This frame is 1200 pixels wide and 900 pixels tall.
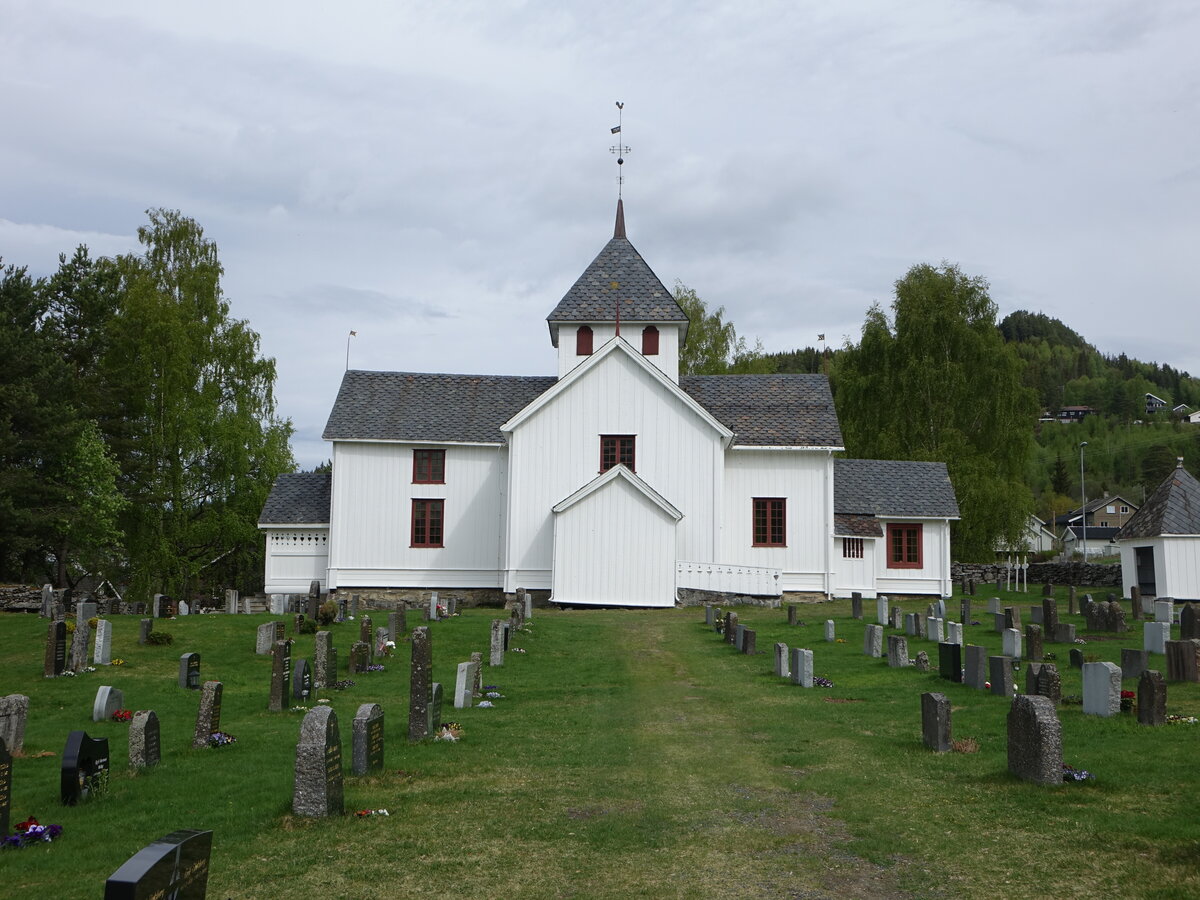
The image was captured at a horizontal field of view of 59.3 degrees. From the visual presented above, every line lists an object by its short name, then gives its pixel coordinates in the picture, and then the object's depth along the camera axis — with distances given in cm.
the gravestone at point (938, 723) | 1169
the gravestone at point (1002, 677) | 1523
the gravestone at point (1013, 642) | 1889
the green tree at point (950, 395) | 4541
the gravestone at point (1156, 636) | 1902
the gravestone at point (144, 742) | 1147
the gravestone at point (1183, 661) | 1578
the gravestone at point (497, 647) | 1983
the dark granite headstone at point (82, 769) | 1013
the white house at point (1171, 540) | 2908
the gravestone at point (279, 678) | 1542
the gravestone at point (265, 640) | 2155
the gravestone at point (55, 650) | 1867
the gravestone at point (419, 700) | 1281
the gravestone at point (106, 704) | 1455
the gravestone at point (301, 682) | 1603
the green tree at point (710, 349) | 5341
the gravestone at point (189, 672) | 1794
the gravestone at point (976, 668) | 1591
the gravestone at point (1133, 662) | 1559
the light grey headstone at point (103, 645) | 2012
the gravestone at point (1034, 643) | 1916
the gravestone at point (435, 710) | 1305
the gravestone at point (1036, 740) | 977
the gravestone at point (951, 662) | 1669
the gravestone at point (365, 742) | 1066
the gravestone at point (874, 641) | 2042
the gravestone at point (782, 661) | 1819
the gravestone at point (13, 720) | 1245
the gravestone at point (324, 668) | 1728
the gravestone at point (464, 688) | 1547
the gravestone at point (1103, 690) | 1315
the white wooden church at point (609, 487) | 3122
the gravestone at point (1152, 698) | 1241
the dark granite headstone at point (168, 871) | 507
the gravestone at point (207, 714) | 1273
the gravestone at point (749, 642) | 2119
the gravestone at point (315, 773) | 916
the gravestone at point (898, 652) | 1894
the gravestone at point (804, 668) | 1706
